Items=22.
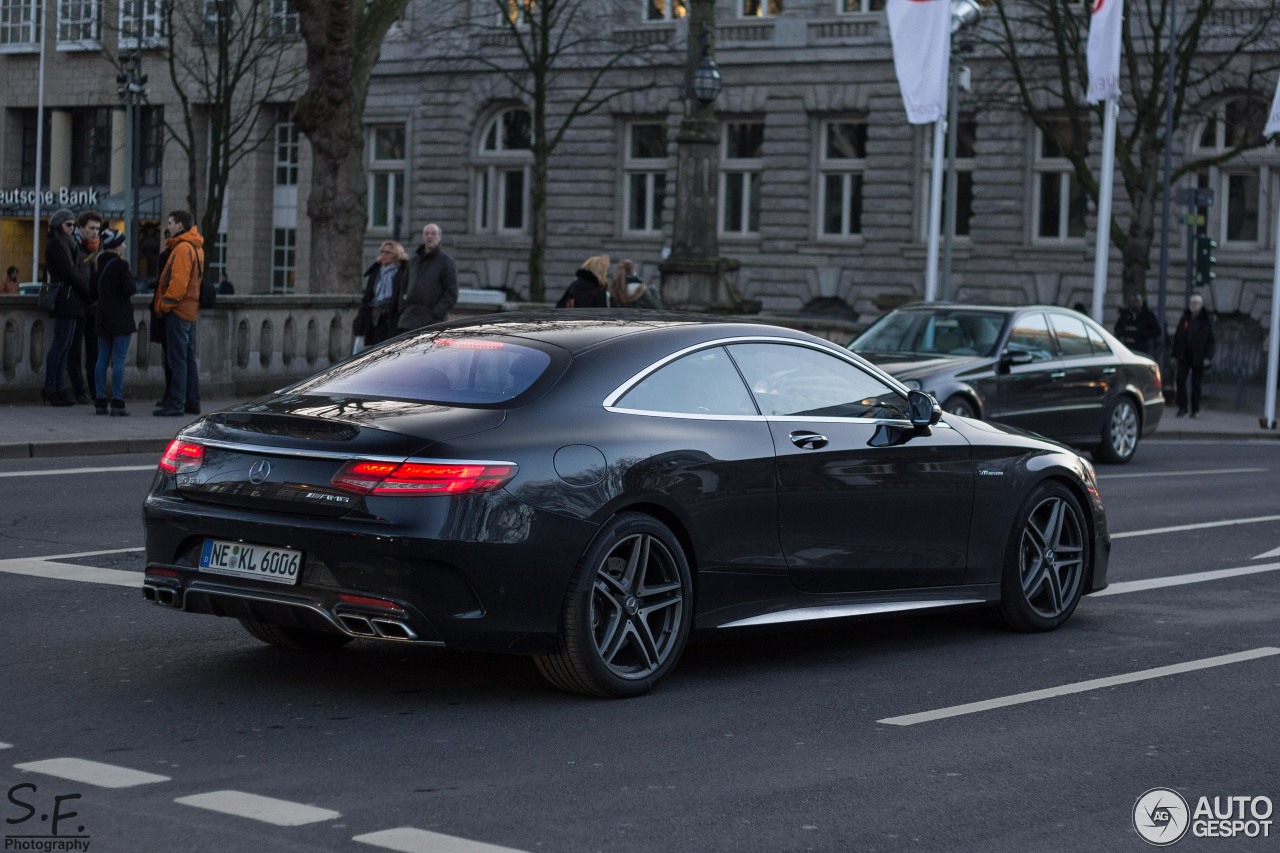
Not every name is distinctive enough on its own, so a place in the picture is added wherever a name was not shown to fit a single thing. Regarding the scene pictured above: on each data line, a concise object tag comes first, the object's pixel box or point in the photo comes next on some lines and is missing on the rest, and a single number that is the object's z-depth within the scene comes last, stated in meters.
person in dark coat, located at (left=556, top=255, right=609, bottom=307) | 20.22
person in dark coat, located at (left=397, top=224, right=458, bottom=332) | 19.52
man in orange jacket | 18.97
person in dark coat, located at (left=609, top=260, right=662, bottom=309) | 20.89
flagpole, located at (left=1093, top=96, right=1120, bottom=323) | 28.16
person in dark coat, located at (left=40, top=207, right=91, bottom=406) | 19.39
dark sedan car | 17.97
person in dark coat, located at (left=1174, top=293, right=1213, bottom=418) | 30.75
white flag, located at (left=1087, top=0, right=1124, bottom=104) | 26.84
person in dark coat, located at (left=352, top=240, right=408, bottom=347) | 20.42
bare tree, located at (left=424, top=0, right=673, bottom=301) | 44.94
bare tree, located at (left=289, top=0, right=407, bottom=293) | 24.95
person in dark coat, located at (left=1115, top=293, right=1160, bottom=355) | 33.00
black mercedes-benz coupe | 6.75
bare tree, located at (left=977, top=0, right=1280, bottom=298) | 35.47
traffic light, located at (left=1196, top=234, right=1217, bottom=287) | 33.22
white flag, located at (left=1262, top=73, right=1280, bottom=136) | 28.22
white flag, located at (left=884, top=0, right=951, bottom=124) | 26.06
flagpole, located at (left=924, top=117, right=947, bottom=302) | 27.69
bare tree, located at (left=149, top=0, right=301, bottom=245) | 44.97
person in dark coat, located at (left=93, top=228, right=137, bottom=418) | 18.94
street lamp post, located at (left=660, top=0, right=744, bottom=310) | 25.45
